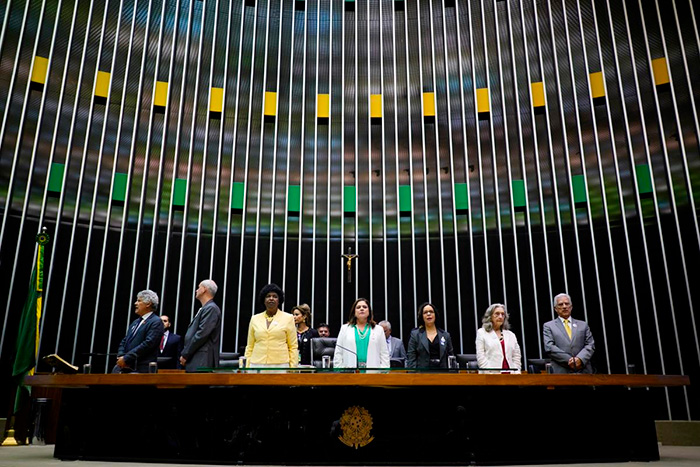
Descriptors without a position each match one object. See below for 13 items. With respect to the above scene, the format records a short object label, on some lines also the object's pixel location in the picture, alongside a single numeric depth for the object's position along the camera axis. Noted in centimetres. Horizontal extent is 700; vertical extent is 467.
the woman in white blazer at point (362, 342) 523
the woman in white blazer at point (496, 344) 556
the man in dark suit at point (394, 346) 760
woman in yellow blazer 511
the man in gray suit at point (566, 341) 555
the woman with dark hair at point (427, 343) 589
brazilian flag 729
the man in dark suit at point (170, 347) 697
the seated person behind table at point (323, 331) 819
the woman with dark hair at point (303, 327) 679
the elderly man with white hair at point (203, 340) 529
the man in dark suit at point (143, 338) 516
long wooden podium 443
